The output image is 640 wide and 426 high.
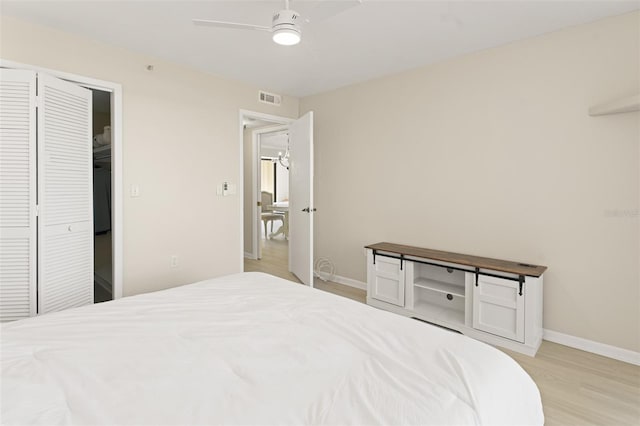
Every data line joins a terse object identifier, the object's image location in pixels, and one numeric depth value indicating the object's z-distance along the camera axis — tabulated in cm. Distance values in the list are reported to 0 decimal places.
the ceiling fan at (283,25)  194
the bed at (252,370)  93
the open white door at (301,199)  392
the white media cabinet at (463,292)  256
